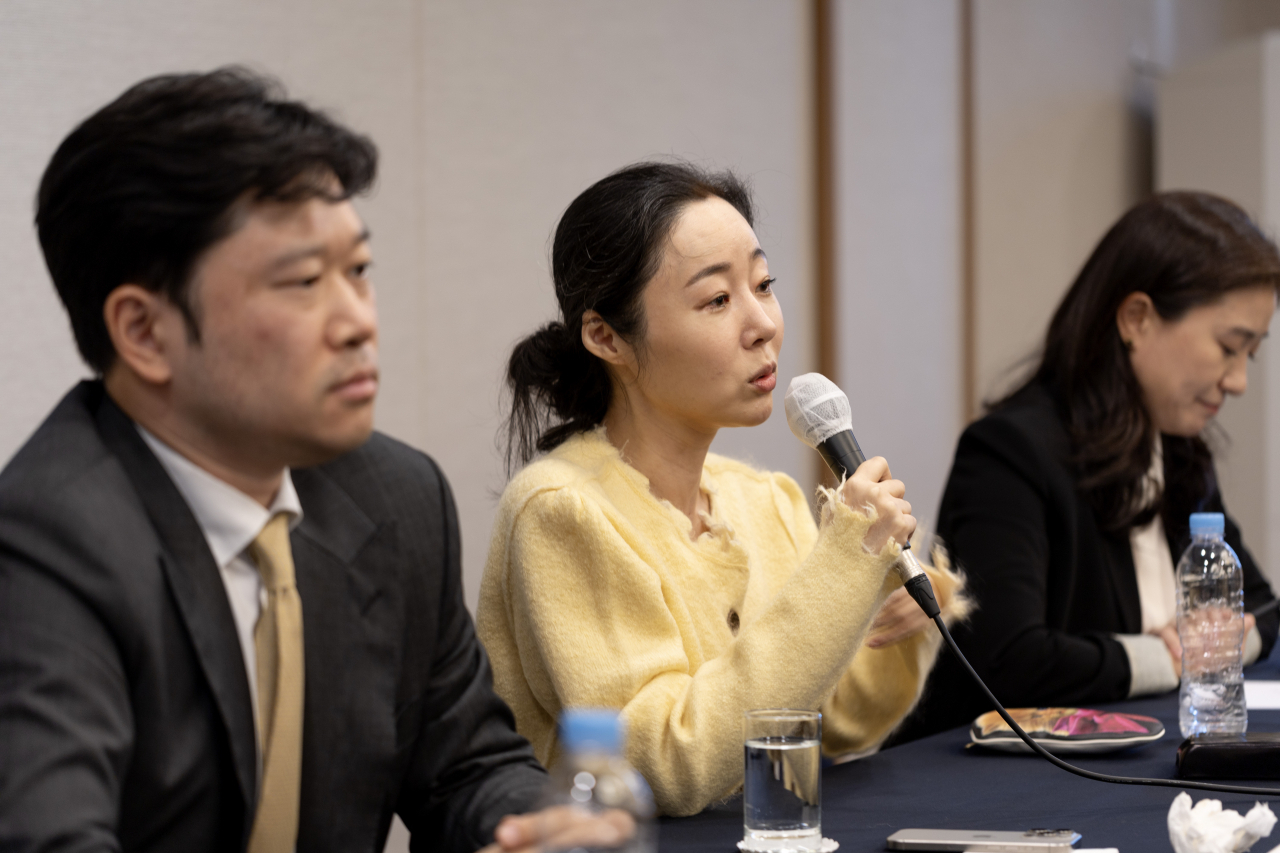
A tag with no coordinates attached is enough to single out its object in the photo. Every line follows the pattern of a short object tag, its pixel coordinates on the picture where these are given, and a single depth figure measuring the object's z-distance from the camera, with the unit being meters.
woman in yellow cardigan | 3.36
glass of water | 3.20
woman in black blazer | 3.97
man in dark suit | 3.05
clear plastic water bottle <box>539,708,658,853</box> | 2.95
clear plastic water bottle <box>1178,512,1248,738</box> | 3.63
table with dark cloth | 3.25
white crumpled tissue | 3.13
